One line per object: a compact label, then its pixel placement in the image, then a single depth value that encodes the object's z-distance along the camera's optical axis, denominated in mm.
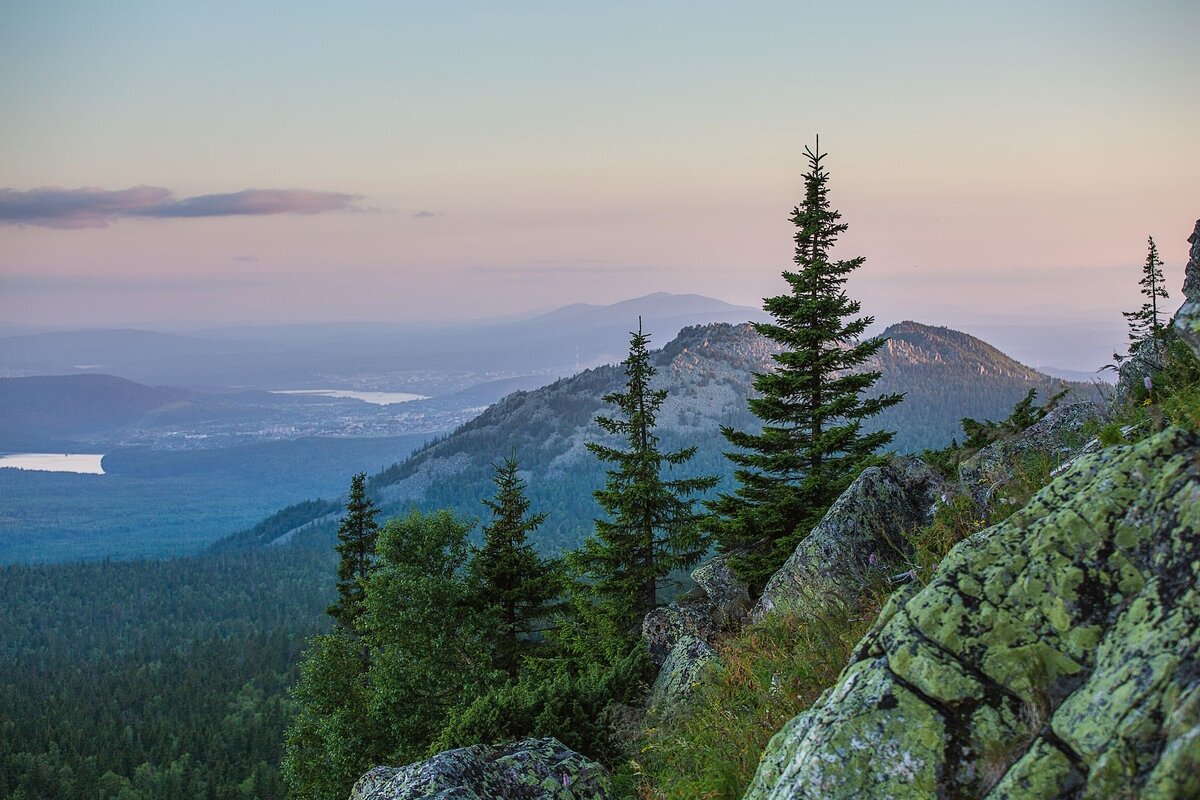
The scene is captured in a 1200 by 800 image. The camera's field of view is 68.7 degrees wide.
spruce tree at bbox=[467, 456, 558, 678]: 33781
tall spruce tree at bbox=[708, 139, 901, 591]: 24578
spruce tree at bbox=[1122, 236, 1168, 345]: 39812
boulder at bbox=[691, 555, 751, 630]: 20734
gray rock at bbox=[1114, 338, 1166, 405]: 11228
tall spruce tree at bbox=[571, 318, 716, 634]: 29312
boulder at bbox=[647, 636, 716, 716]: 14945
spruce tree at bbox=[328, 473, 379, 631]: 45188
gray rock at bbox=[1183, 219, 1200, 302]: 15281
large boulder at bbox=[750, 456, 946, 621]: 16922
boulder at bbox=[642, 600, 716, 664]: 20938
